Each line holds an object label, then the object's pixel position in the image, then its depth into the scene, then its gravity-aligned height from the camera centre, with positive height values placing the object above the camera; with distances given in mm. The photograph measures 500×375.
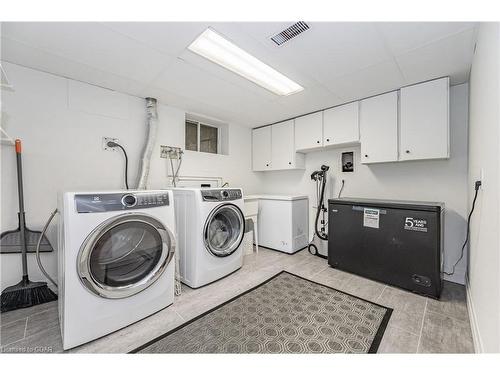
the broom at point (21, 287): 1654 -872
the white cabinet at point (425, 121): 1996 +605
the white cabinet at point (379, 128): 2303 +617
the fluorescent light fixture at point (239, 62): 1573 +1103
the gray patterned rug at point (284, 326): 1263 -1046
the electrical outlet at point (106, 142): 2258 +470
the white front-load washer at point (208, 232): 1998 -543
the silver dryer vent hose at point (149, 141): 2402 +526
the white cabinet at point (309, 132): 2959 +752
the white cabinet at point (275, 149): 3320 +577
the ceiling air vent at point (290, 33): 1374 +1065
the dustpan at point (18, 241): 1716 -492
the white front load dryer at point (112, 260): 1262 -547
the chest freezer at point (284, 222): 3021 -653
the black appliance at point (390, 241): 1812 -636
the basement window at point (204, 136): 3172 +776
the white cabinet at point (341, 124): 2611 +757
